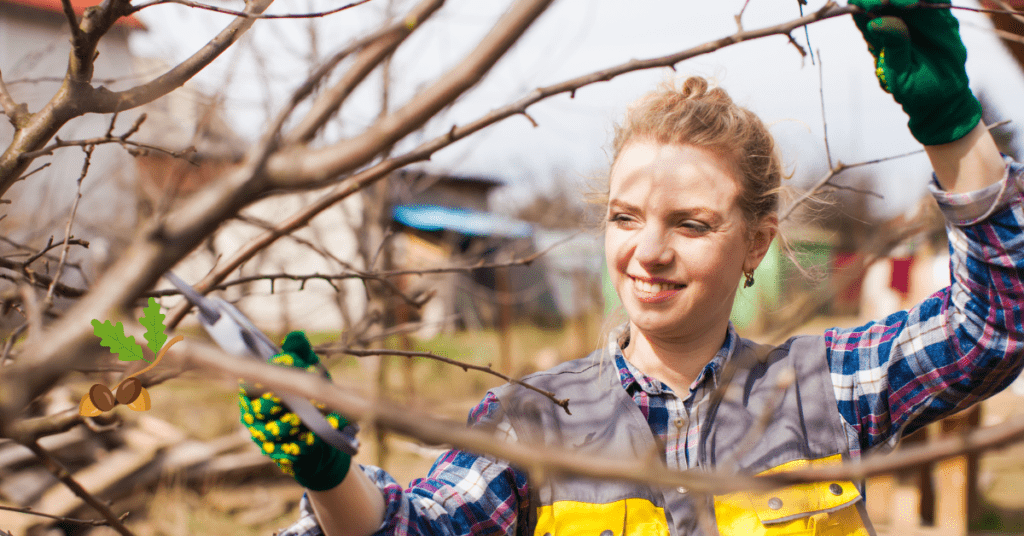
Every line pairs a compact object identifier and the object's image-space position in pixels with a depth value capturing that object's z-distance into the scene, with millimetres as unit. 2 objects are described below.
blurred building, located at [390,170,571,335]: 10883
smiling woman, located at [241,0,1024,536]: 1071
